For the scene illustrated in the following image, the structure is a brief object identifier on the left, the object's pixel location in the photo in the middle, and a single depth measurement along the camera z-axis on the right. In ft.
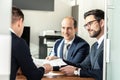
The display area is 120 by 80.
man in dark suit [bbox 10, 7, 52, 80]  4.05
